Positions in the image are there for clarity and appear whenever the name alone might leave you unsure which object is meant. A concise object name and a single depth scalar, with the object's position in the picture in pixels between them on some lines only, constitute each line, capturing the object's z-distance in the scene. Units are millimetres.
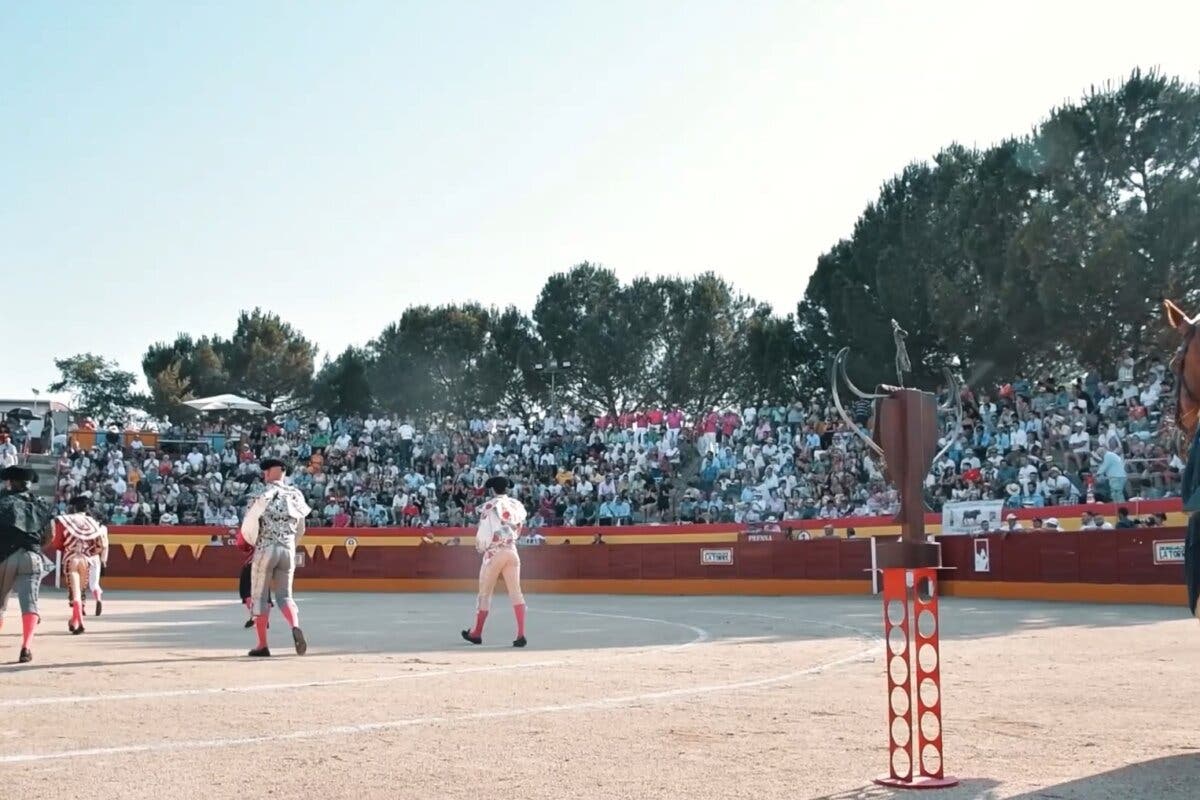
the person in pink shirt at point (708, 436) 32844
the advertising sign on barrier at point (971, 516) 24234
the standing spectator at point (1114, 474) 23094
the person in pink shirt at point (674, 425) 33844
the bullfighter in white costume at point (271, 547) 11891
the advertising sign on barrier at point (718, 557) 27719
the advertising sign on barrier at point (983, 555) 23328
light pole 61594
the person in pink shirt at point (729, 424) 33438
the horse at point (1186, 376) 6117
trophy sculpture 5336
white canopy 42625
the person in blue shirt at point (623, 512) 31281
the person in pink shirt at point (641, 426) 34688
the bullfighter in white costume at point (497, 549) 13555
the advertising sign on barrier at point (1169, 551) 20156
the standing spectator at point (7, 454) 32938
